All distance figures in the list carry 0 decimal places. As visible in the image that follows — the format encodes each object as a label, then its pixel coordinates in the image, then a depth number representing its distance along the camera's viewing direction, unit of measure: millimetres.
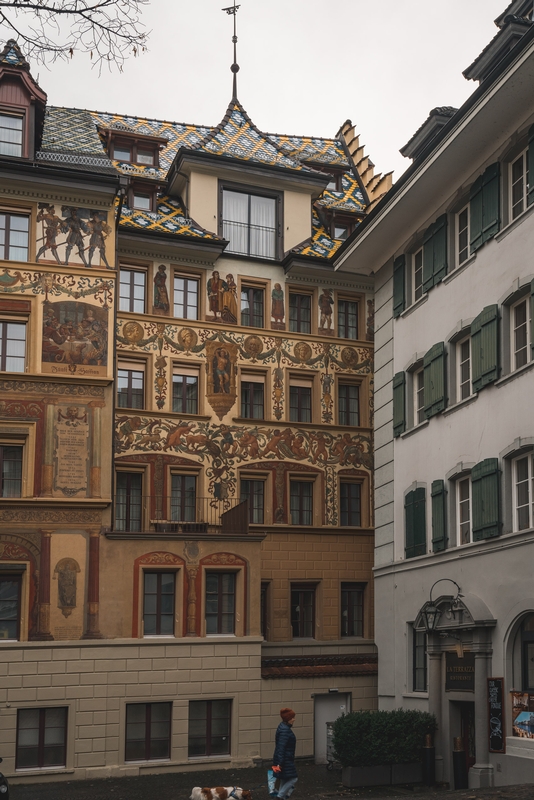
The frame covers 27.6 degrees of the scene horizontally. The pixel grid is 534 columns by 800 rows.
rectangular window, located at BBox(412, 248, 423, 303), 31278
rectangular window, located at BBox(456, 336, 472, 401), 27581
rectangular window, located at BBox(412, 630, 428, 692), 29231
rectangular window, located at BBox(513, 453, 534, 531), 23844
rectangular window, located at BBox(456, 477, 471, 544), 27000
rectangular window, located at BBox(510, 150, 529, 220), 25078
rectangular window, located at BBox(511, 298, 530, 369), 24641
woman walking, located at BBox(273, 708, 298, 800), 18609
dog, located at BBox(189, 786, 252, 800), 21484
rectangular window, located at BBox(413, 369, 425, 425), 30719
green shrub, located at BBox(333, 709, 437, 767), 26984
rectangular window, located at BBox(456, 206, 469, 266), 28125
